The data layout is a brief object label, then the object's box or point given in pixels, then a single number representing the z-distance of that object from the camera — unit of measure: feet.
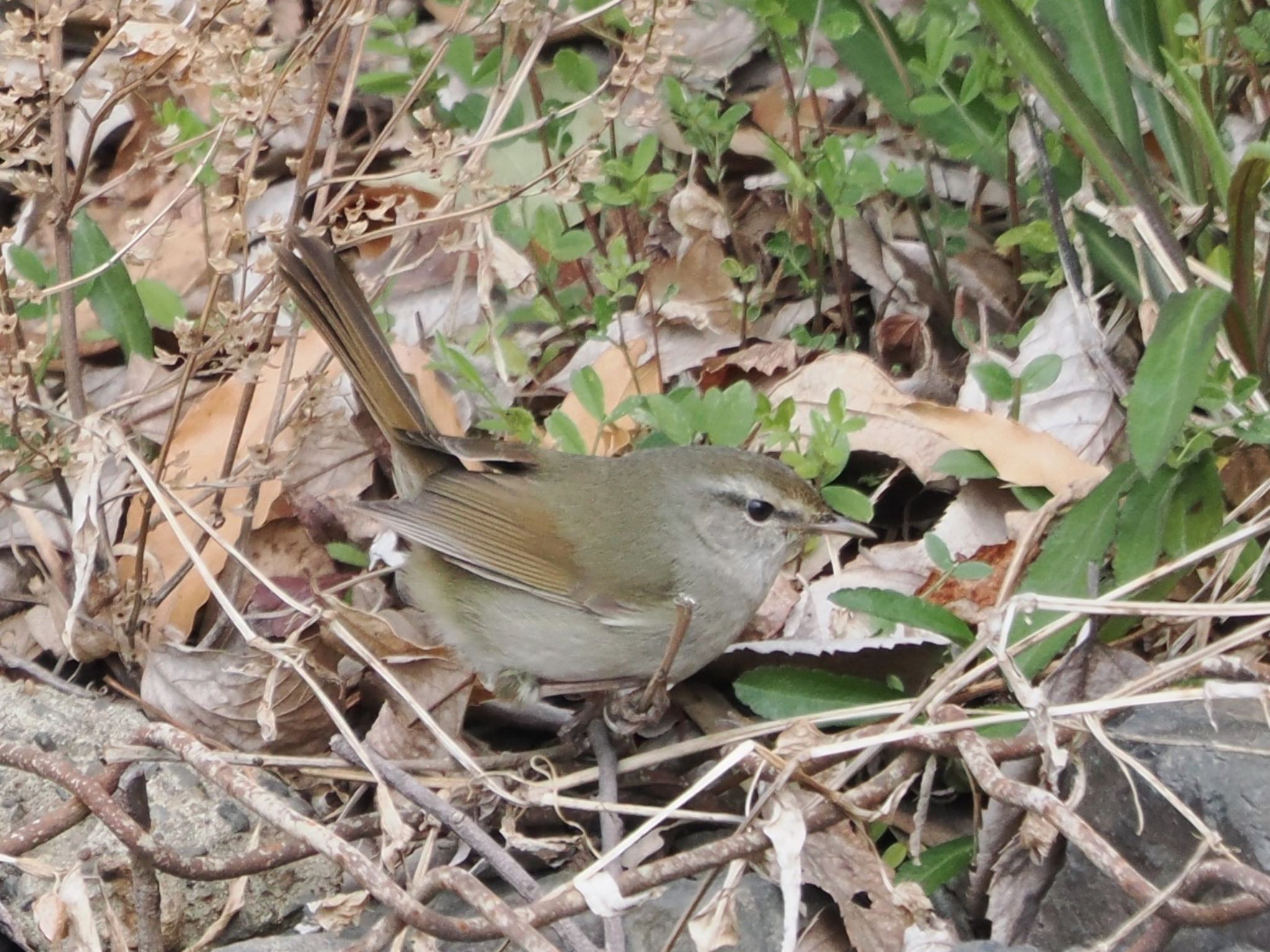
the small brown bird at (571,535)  11.54
